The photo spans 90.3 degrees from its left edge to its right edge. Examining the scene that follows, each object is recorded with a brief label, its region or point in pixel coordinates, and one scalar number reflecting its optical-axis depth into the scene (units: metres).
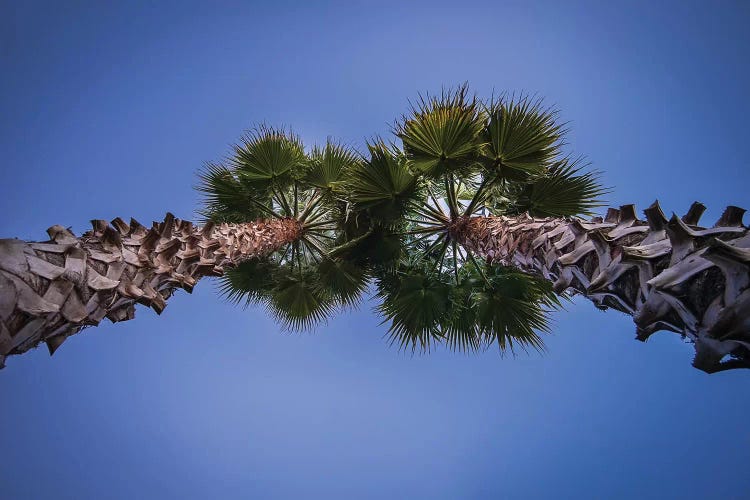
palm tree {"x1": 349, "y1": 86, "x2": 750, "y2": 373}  3.41
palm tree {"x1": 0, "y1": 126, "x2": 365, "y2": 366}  2.31
